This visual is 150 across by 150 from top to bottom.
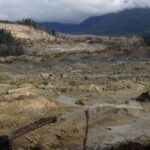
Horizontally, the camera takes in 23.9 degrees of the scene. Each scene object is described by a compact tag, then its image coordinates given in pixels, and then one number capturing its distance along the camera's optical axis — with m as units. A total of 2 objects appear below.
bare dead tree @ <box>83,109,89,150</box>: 10.58
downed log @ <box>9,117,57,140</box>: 11.55
